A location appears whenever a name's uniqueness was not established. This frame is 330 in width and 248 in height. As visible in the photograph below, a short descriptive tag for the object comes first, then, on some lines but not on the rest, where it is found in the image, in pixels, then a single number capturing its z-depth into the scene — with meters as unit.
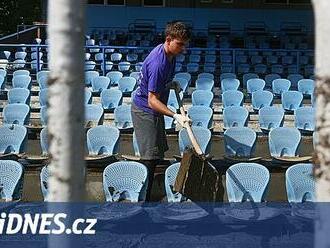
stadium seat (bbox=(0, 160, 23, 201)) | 6.80
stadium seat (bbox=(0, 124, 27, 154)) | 8.86
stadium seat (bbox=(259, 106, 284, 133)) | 10.60
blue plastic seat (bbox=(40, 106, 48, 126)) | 10.45
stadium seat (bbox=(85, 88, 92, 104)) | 11.67
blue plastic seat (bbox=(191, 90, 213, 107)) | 12.02
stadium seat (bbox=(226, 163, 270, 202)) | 6.70
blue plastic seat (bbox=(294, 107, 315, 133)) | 10.66
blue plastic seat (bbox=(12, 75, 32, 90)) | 13.06
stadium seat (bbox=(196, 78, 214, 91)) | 13.54
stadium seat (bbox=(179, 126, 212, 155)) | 8.73
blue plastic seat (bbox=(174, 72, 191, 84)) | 14.05
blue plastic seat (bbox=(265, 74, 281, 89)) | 15.10
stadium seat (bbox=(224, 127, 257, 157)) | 9.02
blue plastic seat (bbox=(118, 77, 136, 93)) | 13.50
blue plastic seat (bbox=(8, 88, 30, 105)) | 11.78
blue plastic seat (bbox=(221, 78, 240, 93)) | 13.72
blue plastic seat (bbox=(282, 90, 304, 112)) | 12.40
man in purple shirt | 6.29
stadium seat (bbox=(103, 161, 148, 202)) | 6.70
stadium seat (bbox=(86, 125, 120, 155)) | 8.91
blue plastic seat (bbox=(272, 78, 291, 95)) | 13.94
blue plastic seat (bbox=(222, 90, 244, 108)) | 12.18
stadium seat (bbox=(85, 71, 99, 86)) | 14.13
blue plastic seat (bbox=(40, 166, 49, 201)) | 6.75
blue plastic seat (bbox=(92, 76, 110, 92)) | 13.56
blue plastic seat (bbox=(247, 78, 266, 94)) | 13.80
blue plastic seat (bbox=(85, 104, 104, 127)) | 10.38
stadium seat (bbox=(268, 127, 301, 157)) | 9.04
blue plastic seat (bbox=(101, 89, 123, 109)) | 12.05
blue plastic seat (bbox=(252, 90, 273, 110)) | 12.42
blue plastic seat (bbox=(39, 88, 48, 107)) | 11.60
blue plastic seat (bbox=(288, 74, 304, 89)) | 14.91
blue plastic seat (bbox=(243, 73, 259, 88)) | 14.99
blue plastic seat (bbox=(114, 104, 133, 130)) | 10.59
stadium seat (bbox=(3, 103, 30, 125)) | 10.30
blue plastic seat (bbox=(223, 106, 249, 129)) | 10.52
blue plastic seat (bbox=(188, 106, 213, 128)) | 10.41
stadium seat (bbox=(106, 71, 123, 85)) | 14.45
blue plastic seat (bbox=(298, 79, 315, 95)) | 13.72
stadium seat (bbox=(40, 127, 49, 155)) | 8.52
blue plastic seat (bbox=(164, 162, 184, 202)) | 6.80
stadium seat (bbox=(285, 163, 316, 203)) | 6.70
